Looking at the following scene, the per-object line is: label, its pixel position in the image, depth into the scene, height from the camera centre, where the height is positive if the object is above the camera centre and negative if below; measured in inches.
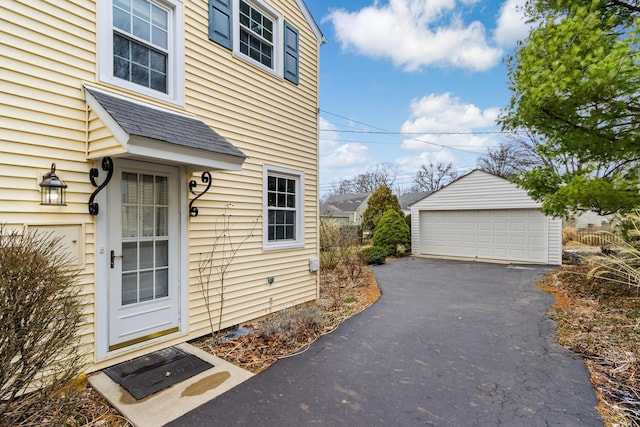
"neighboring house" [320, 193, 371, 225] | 1258.6 +34.6
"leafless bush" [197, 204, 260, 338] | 174.6 -28.8
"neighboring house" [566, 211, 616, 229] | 920.2 -21.4
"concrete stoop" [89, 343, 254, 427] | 105.1 -67.8
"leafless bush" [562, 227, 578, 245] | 646.2 -46.4
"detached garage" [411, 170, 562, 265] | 475.2 -17.8
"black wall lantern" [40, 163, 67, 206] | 115.8 +9.1
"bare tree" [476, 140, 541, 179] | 933.8 +187.4
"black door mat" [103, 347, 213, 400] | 120.9 -66.8
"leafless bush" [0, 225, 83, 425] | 78.8 -29.8
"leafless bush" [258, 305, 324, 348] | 167.2 -63.8
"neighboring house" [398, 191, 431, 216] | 1230.3 +64.3
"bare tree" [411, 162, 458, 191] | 1362.0 +169.3
